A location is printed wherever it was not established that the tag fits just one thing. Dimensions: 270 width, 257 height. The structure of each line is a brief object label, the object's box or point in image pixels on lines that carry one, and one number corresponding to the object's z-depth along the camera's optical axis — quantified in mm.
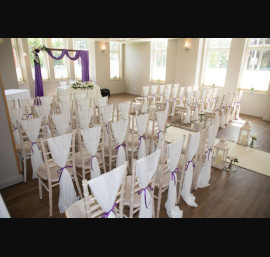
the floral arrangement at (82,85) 7185
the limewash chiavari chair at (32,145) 2748
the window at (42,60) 9161
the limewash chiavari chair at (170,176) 2167
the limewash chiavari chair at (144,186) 1819
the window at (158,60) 9727
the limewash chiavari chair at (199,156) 2714
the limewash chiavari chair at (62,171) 2201
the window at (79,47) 10627
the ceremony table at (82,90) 7188
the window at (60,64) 10086
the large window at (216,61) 7938
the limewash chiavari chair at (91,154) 2488
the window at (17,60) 8381
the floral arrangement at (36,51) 8010
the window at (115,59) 10965
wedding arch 8102
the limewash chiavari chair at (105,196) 1560
